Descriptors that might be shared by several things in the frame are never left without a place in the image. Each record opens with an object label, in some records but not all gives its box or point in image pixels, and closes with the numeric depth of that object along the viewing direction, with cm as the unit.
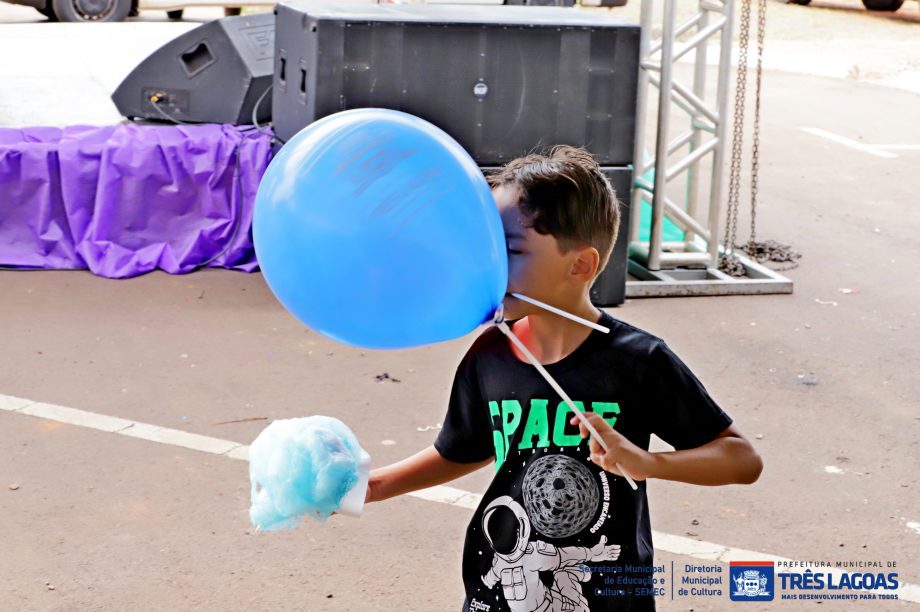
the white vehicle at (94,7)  1552
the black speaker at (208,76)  839
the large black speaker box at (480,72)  667
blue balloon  183
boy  212
